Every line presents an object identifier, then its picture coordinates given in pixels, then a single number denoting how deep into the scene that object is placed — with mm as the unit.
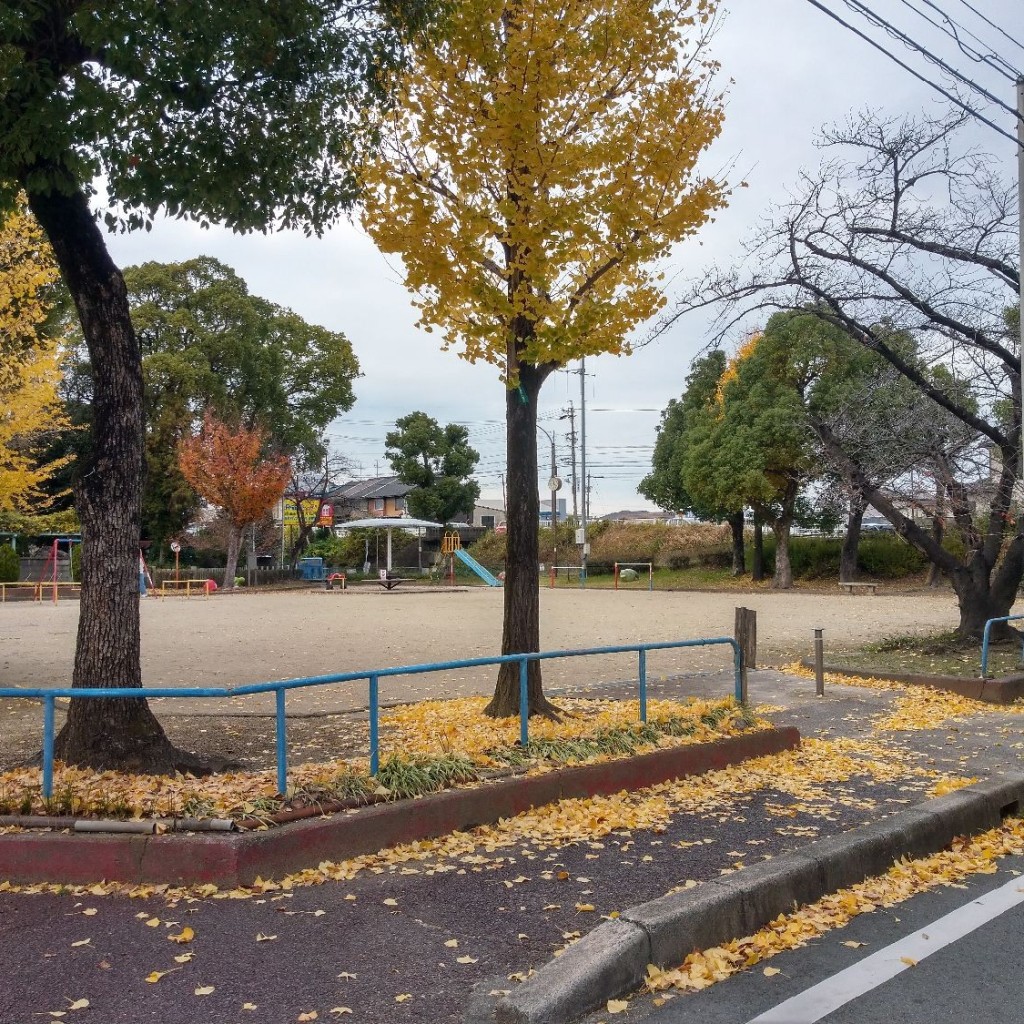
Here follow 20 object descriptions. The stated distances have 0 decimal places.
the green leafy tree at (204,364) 41594
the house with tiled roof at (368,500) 69125
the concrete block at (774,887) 4488
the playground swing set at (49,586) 32219
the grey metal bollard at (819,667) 11293
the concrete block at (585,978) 3467
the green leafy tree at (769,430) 34312
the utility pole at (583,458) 42844
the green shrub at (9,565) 37625
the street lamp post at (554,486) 43678
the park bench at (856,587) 34916
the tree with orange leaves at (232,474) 39812
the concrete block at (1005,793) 6414
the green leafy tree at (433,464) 53562
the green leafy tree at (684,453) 41094
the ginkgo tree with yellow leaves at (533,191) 7730
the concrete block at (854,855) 4984
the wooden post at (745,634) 8844
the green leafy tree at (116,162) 6031
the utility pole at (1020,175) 11266
